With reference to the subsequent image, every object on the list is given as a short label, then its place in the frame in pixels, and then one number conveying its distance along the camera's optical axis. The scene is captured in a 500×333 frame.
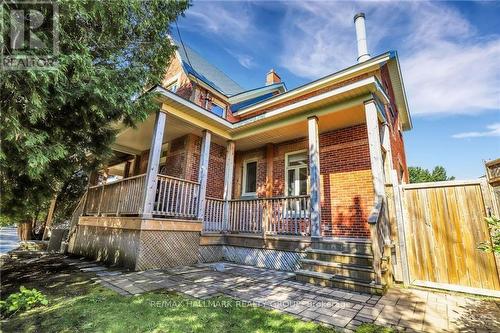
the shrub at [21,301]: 2.64
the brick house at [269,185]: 4.93
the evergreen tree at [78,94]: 2.78
